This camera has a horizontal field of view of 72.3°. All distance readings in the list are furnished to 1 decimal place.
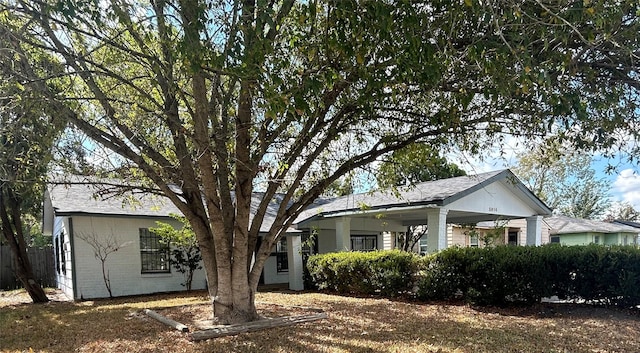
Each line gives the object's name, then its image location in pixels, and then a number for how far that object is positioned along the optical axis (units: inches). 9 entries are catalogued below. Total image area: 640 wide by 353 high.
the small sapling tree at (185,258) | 572.3
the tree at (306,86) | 179.6
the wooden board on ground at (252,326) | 267.0
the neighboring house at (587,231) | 972.6
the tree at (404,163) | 341.4
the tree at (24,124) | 229.6
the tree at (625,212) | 1729.8
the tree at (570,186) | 1209.4
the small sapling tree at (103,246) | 515.8
